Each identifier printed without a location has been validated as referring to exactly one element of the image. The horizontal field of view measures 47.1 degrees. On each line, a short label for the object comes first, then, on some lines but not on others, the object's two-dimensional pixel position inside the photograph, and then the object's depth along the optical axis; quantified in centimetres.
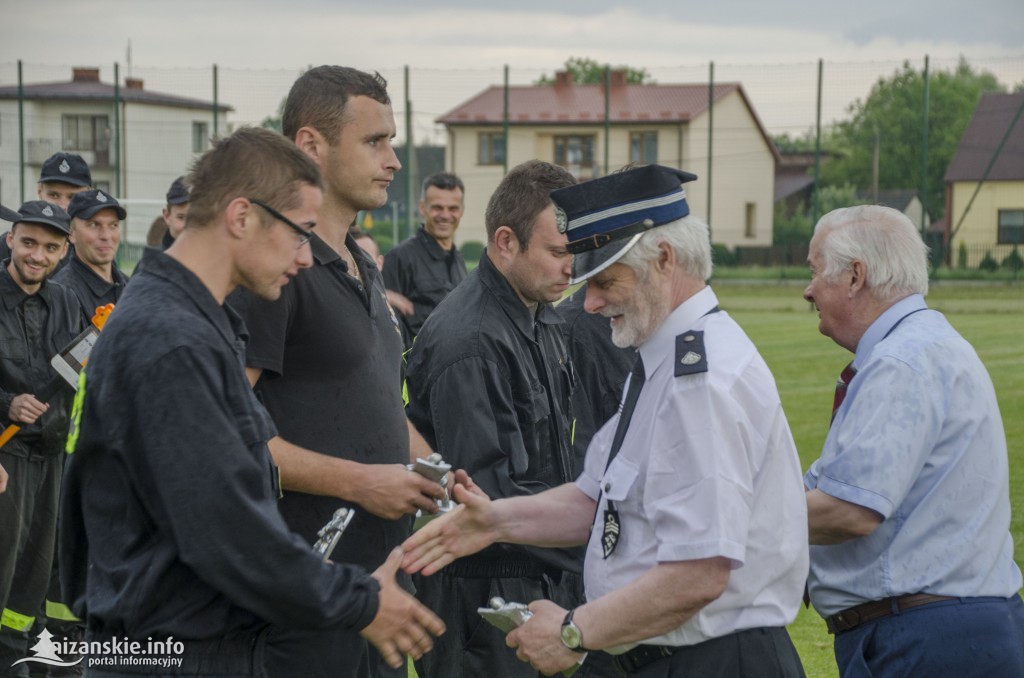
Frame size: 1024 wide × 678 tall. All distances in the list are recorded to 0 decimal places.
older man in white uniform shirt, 271
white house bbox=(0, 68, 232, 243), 2852
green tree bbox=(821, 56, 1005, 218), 3471
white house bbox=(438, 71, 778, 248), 3453
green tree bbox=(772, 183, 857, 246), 3989
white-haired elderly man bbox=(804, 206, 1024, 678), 340
